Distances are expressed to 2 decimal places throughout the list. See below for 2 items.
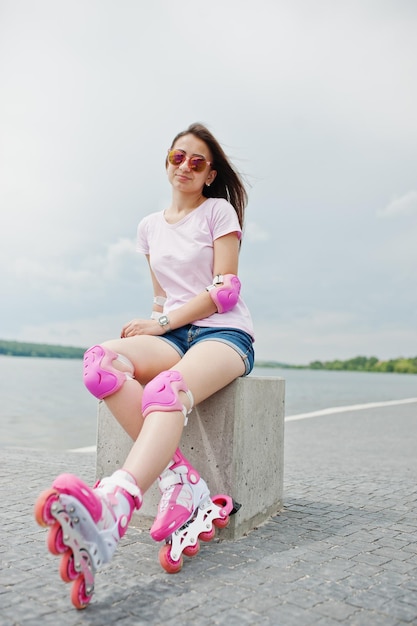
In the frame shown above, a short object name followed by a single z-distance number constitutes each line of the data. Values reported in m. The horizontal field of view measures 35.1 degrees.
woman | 2.13
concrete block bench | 3.08
